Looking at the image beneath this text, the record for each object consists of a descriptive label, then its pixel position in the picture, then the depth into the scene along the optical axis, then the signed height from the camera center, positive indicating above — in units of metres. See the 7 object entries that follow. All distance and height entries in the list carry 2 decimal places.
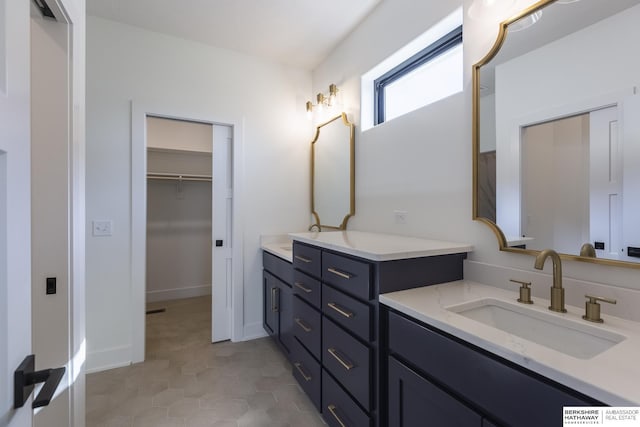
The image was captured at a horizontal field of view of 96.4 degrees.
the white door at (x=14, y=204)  0.48 +0.02
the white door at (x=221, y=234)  2.65 -0.19
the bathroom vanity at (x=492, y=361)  0.64 -0.40
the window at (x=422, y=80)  1.72 +0.94
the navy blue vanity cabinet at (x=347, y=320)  1.21 -0.53
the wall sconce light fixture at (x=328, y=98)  2.55 +1.08
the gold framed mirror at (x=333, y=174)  2.42 +0.38
